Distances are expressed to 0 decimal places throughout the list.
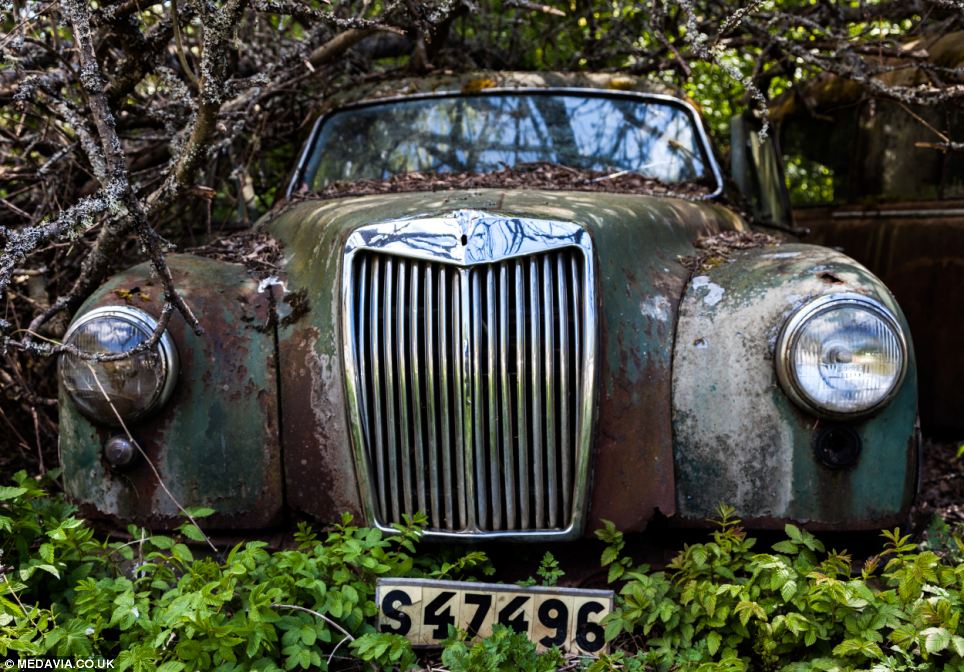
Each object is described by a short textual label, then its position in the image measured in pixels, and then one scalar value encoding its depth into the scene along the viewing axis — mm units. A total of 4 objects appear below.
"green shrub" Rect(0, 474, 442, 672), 2338
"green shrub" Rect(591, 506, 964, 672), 2336
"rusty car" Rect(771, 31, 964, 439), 5359
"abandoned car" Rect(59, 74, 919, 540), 2691
